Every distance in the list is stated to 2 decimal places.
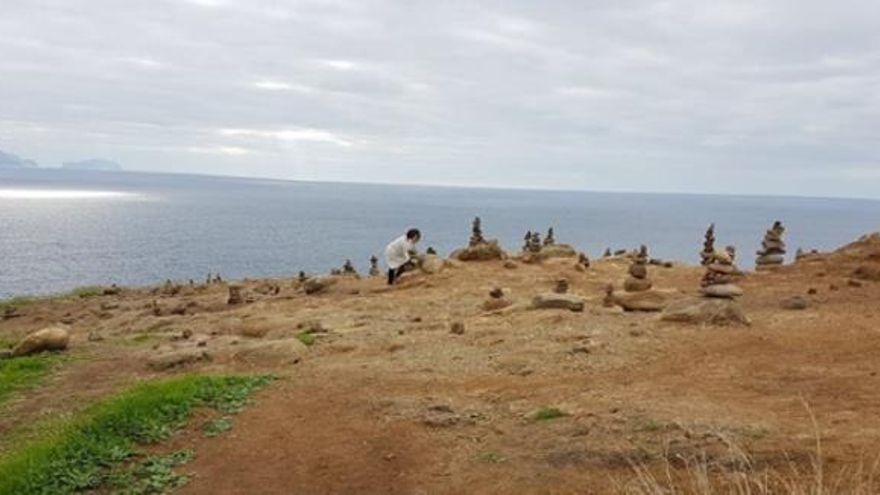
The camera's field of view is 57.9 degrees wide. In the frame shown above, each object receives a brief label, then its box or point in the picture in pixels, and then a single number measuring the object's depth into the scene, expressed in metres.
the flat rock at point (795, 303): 22.52
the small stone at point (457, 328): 21.55
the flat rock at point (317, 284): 33.62
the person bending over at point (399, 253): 32.62
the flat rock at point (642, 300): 23.67
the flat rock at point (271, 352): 19.97
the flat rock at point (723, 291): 21.28
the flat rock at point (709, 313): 20.47
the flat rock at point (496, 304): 24.89
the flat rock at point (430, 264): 32.31
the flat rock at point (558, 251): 36.53
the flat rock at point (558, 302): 23.41
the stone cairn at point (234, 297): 32.25
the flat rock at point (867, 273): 26.36
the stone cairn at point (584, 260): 33.39
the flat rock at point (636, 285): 26.09
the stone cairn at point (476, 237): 38.25
